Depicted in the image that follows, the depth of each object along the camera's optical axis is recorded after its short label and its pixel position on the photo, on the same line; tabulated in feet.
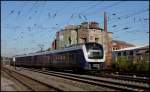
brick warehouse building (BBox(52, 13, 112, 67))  252.21
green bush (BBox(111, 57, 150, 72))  116.78
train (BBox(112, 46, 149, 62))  123.20
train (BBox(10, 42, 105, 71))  107.04
